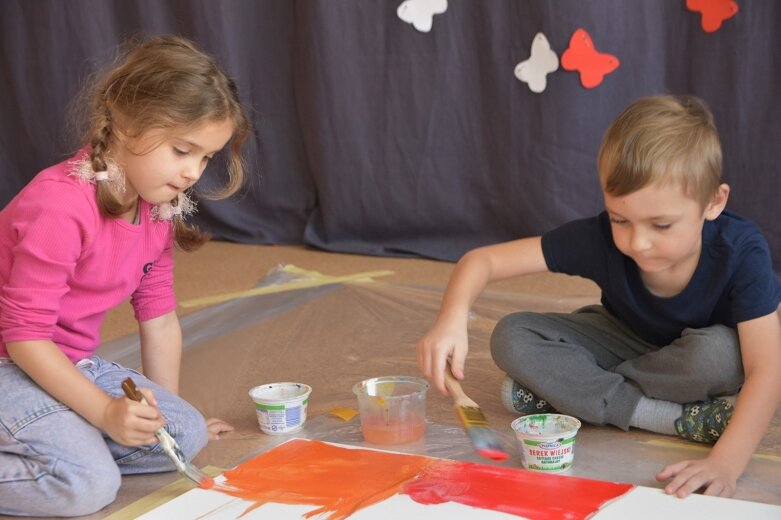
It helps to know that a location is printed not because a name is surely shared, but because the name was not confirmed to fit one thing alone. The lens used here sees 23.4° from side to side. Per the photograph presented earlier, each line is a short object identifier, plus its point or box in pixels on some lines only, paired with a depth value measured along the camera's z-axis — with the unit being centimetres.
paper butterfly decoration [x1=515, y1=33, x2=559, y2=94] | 429
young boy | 279
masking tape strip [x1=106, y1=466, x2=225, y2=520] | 274
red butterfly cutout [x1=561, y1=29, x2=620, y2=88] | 421
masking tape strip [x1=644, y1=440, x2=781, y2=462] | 292
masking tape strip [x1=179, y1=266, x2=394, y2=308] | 393
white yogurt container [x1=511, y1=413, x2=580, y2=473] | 278
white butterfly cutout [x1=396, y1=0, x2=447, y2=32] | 444
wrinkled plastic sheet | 290
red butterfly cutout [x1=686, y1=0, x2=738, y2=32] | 401
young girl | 275
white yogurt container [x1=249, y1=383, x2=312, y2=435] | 300
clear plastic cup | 295
